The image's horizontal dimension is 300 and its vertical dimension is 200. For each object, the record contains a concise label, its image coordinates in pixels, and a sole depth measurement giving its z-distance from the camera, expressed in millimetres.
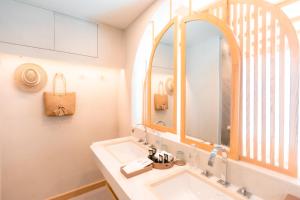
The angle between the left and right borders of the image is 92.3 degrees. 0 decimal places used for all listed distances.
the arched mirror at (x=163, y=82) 1483
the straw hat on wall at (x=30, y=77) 1675
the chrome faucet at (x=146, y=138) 1723
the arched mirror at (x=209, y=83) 975
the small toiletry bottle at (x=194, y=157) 1142
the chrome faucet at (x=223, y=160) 918
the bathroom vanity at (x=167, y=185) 857
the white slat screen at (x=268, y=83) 755
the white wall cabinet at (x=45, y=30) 1609
